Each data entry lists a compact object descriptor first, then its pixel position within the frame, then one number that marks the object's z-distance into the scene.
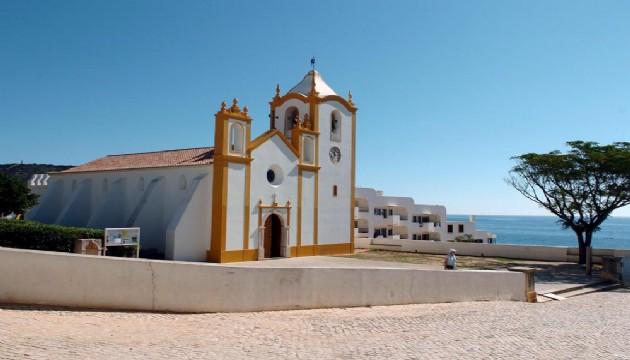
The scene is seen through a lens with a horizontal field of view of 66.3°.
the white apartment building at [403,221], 53.06
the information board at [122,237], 17.44
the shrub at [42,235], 18.41
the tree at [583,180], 24.06
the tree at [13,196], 25.70
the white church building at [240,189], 21.39
